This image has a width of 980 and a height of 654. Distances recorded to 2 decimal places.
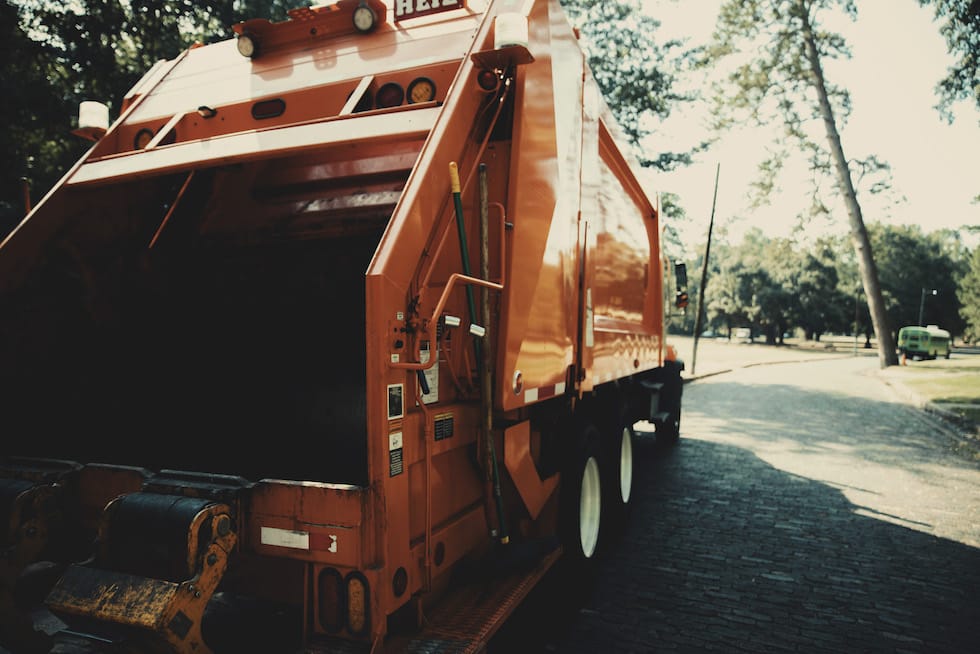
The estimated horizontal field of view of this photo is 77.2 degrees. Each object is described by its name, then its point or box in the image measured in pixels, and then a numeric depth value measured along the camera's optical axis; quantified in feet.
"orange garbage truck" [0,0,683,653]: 7.05
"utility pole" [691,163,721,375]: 66.71
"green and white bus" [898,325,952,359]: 125.39
